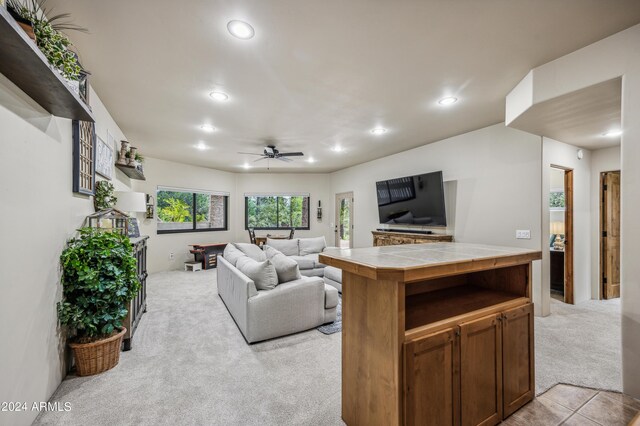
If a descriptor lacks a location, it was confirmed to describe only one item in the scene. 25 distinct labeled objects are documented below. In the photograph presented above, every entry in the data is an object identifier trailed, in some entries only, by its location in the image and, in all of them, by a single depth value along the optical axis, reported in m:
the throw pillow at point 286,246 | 5.79
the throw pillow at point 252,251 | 4.45
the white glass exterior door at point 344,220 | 7.63
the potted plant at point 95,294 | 2.11
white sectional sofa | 2.84
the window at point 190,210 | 6.72
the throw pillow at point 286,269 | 3.16
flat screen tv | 4.80
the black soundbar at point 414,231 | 5.12
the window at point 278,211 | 8.41
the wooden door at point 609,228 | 4.37
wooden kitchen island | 1.35
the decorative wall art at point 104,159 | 3.02
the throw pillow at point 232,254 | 3.81
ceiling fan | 5.01
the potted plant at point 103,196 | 2.97
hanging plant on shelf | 1.39
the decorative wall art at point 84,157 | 2.37
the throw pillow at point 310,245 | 5.87
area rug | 3.12
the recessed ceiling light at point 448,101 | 3.15
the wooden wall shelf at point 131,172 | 4.05
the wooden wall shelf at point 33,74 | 1.17
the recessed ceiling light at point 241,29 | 1.92
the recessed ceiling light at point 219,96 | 3.02
